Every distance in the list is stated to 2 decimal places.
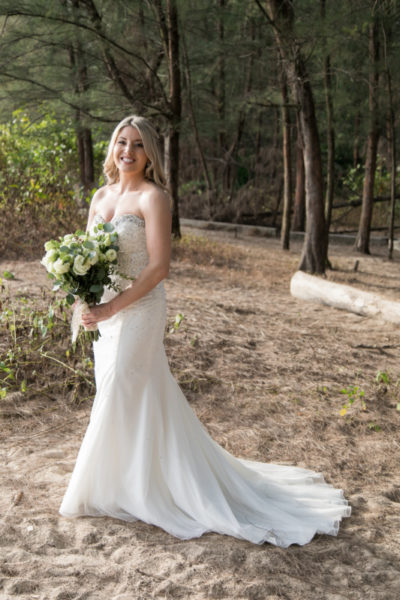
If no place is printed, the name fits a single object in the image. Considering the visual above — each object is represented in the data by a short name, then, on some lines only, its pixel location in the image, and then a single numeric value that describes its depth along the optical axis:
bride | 3.01
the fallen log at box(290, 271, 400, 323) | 7.55
